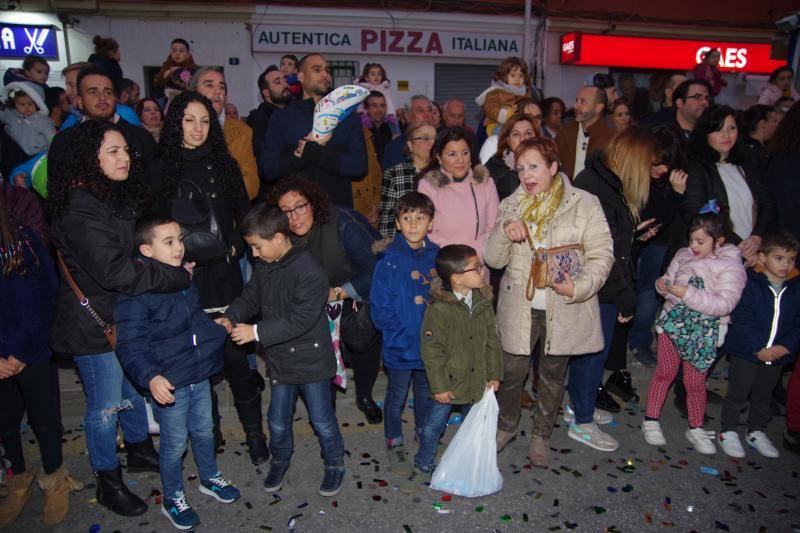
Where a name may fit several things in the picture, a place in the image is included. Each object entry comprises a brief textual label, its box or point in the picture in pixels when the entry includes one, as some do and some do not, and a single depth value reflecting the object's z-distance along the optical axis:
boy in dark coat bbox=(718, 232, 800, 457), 4.12
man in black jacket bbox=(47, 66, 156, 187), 4.07
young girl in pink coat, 4.01
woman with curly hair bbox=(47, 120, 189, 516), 3.09
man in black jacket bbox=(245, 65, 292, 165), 6.08
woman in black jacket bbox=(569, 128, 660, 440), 4.05
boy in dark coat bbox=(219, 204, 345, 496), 3.41
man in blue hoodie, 4.62
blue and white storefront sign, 11.27
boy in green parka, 3.52
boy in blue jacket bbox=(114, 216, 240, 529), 3.10
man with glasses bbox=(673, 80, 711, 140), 5.62
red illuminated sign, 14.09
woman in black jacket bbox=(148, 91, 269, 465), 3.51
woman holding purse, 3.66
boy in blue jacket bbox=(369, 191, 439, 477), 3.73
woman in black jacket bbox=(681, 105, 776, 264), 4.55
